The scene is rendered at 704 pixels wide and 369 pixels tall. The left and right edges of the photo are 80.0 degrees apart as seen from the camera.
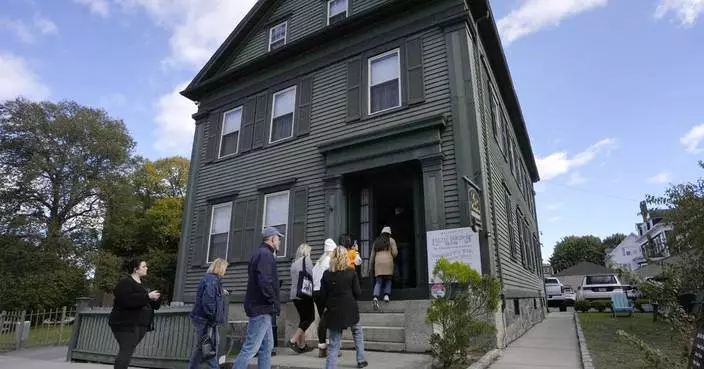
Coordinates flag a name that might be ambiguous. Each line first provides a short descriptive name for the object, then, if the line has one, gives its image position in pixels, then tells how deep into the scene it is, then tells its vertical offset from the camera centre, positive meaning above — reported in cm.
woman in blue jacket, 539 -17
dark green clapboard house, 845 +371
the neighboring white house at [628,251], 6521 +820
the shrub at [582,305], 1988 -18
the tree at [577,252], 7150 +835
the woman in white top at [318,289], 628 +15
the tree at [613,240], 8084 +1173
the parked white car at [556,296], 2394 +29
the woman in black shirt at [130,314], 538 -22
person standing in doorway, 774 +65
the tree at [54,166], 2630 +844
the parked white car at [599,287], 1986 +69
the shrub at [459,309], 541 -11
